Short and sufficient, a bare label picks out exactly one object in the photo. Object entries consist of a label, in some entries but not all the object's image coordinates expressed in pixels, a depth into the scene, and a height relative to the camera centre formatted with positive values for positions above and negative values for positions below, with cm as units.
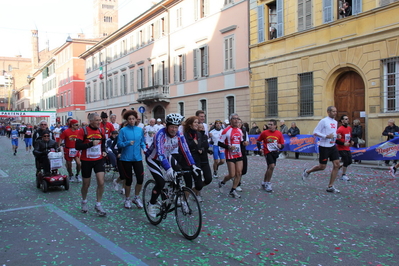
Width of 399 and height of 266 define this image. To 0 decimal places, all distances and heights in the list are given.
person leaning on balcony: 1745 +482
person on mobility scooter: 926 -96
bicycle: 519 -120
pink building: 2467 +476
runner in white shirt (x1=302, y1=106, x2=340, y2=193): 880 -51
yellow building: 1595 +269
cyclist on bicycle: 574 -46
